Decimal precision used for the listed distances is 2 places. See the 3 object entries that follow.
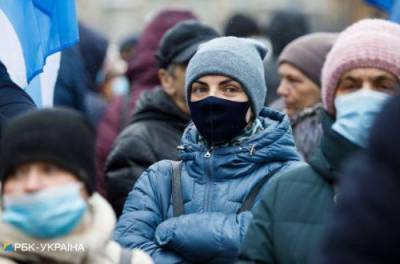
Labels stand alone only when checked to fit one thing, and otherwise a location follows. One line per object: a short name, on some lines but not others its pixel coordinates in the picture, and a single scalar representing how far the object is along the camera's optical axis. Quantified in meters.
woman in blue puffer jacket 9.71
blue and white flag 11.88
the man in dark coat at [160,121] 13.05
